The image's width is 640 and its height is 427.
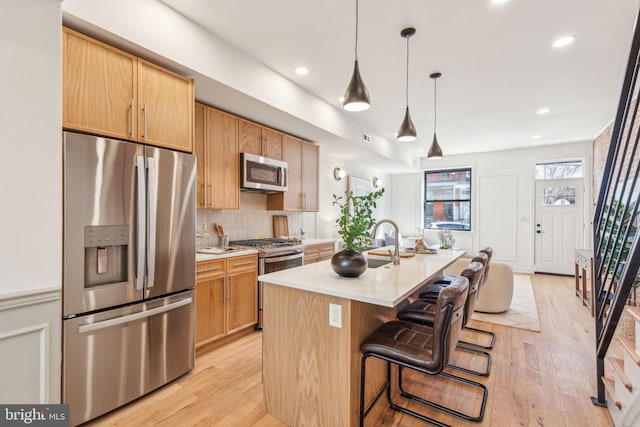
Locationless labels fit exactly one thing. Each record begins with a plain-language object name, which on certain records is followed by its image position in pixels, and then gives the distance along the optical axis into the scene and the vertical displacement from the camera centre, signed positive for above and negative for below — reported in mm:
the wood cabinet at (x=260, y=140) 3445 +879
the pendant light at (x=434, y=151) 3453 +723
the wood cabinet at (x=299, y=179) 4082 +499
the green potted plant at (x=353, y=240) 1873 -165
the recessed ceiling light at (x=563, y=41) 2557 +1484
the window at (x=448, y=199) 7394 +372
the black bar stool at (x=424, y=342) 1484 -709
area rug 3504 -1260
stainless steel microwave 3385 +468
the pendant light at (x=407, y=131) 2793 +770
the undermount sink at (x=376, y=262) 2535 -420
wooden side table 3829 -844
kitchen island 1620 -710
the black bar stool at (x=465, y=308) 1911 -688
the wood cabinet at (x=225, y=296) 2689 -797
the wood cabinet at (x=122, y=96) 1781 +779
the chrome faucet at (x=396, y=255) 2416 -339
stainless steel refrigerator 1764 -383
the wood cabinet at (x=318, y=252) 4027 -540
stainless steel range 3258 -464
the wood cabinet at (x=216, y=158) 2963 +563
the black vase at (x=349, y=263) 1877 -310
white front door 6129 -195
